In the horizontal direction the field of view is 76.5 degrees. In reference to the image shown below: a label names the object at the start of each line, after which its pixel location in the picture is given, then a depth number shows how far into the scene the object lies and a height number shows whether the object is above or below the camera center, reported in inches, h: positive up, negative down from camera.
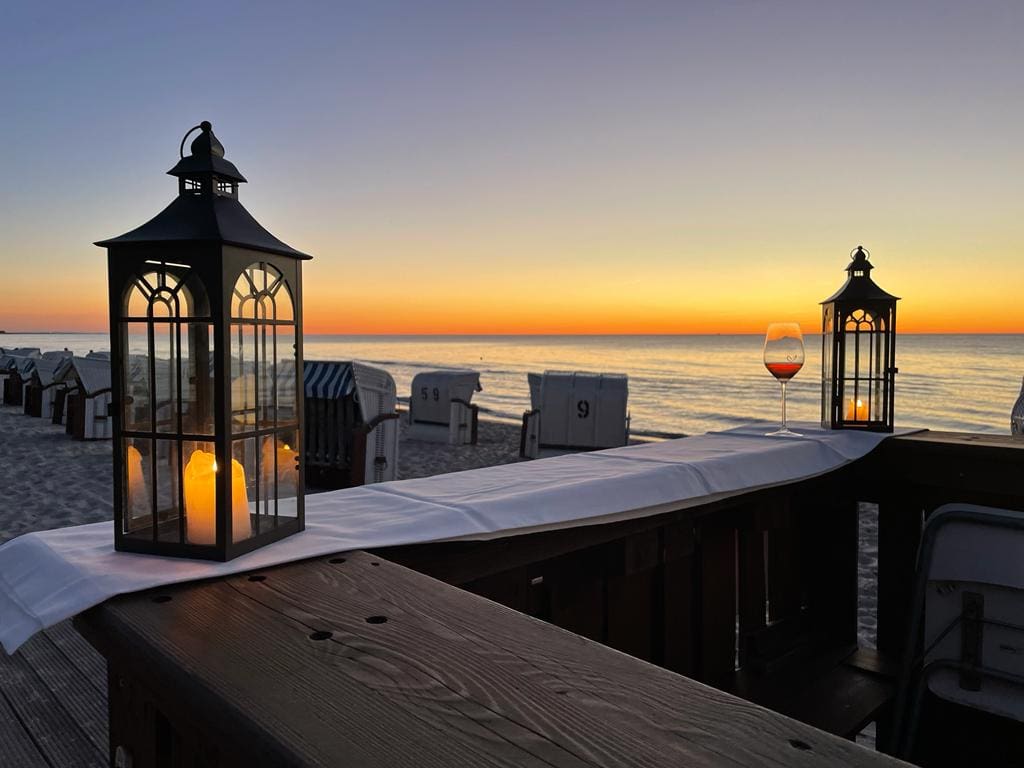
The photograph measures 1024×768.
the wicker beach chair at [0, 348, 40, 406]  634.2 -36.4
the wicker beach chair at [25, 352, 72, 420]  529.0 -37.1
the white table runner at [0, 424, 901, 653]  38.6 -14.0
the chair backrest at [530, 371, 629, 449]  377.1 -39.3
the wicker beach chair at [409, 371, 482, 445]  487.5 -49.8
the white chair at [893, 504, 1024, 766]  68.9 -31.0
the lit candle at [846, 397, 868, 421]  101.0 -10.4
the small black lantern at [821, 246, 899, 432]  100.4 -1.7
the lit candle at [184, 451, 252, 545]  43.0 -10.6
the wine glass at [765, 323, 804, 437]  90.9 -1.1
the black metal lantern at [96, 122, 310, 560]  42.0 -1.9
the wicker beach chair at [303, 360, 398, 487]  290.0 -37.0
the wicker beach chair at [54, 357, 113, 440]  422.3 -41.2
